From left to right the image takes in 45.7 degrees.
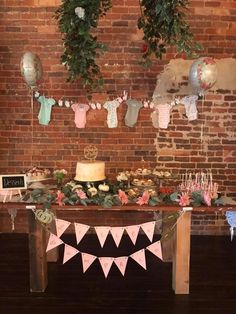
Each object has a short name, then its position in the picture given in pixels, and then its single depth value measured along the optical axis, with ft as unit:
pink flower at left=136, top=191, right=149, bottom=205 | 7.21
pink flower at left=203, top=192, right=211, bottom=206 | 7.30
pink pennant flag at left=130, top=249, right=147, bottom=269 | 7.31
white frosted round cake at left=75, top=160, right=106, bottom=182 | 7.94
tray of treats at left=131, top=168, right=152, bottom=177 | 9.22
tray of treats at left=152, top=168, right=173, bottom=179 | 9.14
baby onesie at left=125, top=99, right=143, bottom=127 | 10.24
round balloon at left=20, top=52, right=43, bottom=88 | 8.90
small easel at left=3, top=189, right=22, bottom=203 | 7.55
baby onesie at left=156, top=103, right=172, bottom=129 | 10.23
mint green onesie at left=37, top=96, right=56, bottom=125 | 10.24
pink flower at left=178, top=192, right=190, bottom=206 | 7.18
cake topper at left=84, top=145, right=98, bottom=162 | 8.35
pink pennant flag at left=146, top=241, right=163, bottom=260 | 7.21
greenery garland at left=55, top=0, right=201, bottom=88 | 7.65
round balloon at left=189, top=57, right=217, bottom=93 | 8.72
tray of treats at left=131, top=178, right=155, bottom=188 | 8.32
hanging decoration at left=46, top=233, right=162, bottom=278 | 7.27
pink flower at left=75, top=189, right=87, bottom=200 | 7.32
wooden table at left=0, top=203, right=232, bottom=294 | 7.16
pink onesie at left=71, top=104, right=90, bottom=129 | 10.21
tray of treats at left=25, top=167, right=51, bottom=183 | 8.84
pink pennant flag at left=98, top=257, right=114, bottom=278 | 7.35
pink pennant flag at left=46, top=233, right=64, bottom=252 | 7.32
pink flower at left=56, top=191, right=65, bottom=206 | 7.25
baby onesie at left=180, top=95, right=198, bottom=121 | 10.18
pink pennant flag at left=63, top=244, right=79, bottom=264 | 7.43
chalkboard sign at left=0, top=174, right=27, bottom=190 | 7.64
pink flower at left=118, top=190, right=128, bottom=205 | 7.22
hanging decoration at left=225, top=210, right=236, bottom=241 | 7.33
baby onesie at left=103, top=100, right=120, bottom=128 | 10.24
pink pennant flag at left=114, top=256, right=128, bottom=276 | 7.34
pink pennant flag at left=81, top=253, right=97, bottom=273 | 7.41
